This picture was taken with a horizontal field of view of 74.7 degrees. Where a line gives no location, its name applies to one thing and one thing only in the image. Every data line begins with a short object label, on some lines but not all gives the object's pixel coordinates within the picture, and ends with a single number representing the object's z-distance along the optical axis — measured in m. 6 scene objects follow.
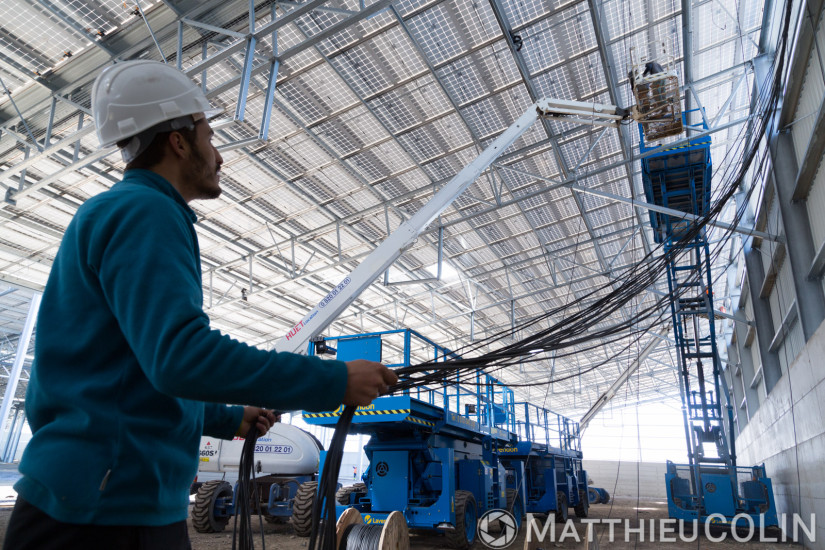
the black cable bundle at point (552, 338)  2.08
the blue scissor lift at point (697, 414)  10.73
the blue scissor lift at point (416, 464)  8.03
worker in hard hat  1.18
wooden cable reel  4.46
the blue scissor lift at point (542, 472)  13.38
